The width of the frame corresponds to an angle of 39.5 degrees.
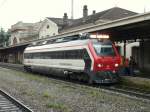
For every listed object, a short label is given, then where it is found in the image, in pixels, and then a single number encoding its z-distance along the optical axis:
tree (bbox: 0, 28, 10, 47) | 63.76
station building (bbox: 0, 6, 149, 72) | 18.19
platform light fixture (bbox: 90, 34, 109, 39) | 12.79
